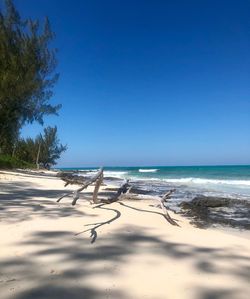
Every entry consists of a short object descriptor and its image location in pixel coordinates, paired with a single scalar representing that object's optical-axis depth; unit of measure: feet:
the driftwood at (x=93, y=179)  21.46
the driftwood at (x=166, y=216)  17.42
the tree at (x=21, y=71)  45.77
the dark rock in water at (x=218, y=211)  21.92
